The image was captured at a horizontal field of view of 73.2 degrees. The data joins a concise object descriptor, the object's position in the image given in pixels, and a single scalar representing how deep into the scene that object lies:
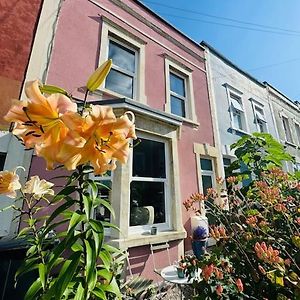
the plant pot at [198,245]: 4.72
